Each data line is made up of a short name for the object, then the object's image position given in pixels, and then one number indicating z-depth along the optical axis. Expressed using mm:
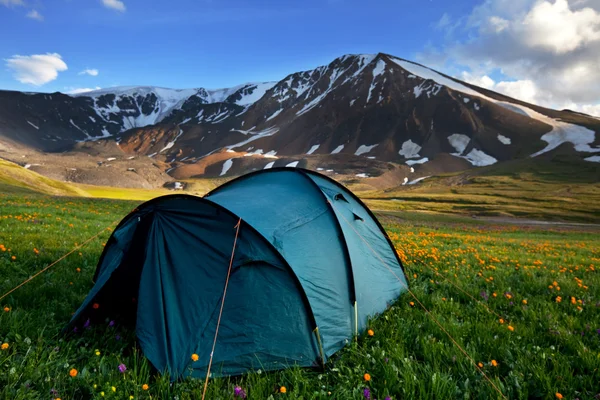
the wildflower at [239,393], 3410
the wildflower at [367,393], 3427
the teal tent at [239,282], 4082
